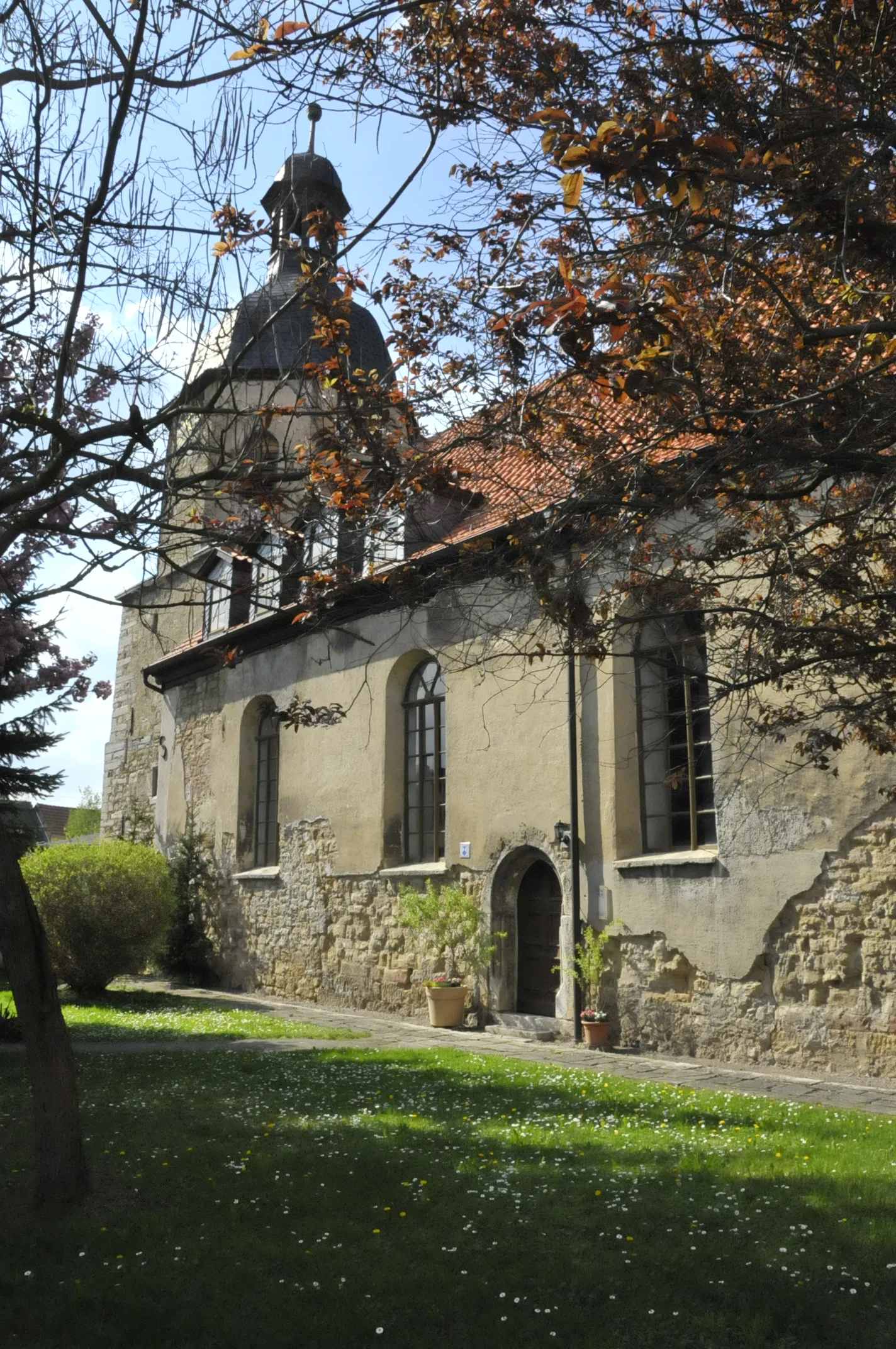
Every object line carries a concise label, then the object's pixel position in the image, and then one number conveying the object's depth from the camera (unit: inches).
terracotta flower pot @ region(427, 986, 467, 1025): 507.5
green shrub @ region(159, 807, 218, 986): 719.1
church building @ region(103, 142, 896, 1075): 362.9
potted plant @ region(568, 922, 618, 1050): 438.6
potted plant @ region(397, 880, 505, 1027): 505.7
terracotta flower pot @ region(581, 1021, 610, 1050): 438.6
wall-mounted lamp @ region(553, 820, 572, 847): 463.2
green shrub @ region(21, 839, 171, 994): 623.2
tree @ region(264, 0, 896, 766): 160.6
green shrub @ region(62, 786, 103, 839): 2025.1
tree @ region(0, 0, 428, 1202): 203.6
